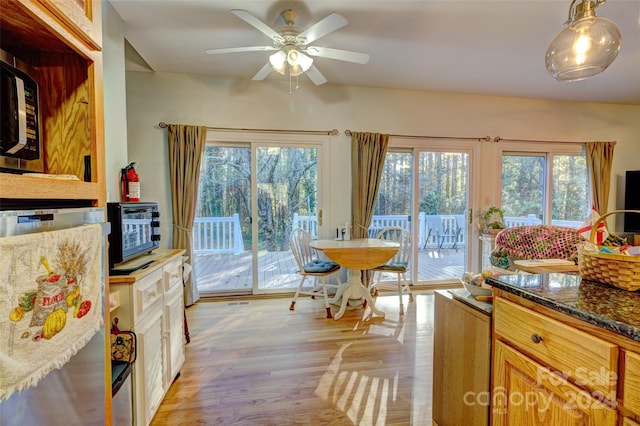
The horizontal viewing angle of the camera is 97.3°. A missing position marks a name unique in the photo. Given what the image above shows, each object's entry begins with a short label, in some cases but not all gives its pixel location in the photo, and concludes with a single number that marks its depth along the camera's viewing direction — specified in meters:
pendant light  1.33
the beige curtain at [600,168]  4.07
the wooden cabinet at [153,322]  1.36
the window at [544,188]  4.09
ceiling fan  1.94
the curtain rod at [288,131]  3.34
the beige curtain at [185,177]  3.19
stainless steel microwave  0.69
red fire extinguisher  1.98
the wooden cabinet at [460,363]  1.18
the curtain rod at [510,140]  3.91
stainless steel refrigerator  0.58
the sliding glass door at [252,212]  3.49
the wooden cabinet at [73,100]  0.86
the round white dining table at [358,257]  2.83
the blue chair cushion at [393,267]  3.12
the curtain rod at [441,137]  3.59
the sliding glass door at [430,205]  3.84
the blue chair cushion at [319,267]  3.06
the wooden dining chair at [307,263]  3.06
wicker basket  0.94
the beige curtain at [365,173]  3.54
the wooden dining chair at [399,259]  3.14
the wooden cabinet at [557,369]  0.70
